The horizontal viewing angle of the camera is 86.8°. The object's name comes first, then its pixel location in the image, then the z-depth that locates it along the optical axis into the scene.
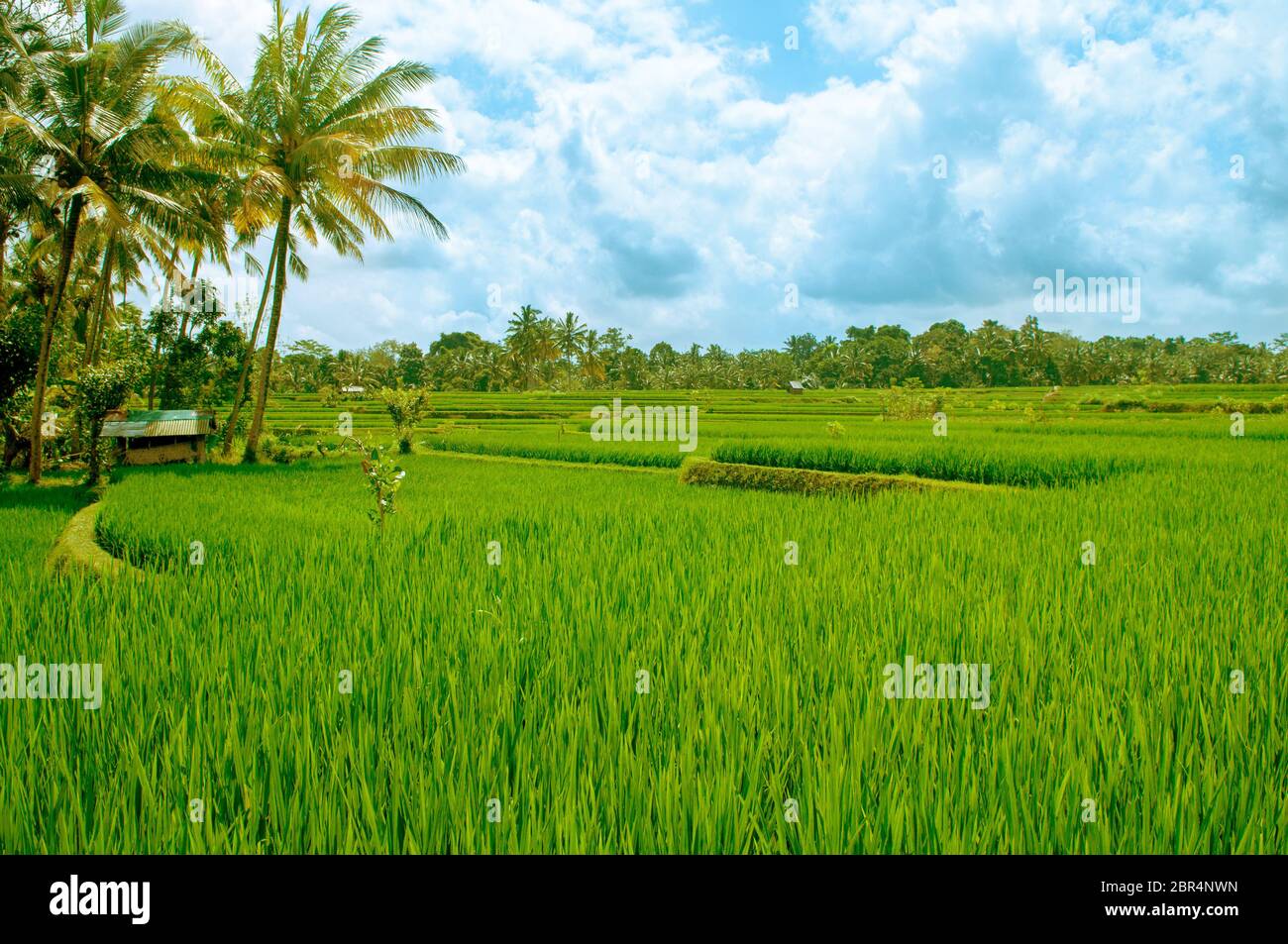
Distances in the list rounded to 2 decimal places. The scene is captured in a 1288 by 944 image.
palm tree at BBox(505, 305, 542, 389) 51.59
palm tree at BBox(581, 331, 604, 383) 54.16
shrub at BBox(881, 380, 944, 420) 24.19
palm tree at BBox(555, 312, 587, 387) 53.76
